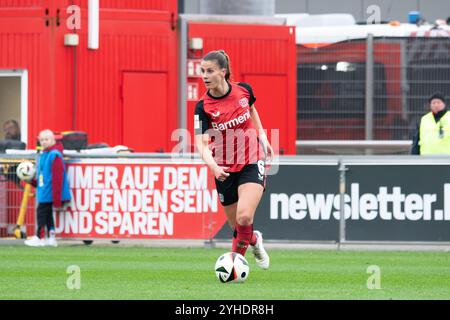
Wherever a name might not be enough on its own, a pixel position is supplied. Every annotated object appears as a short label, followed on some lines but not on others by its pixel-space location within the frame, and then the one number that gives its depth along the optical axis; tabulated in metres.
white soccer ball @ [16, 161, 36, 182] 17.94
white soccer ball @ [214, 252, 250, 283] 11.88
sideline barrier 17.22
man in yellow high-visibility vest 18.77
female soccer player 11.99
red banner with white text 17.59
